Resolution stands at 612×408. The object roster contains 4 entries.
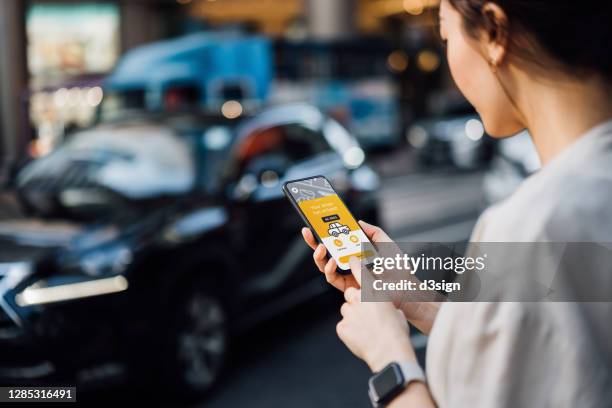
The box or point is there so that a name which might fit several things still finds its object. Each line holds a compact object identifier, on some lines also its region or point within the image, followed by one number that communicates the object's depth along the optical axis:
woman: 0.95
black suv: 3.54
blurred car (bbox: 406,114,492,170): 16.19
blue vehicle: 13.78
